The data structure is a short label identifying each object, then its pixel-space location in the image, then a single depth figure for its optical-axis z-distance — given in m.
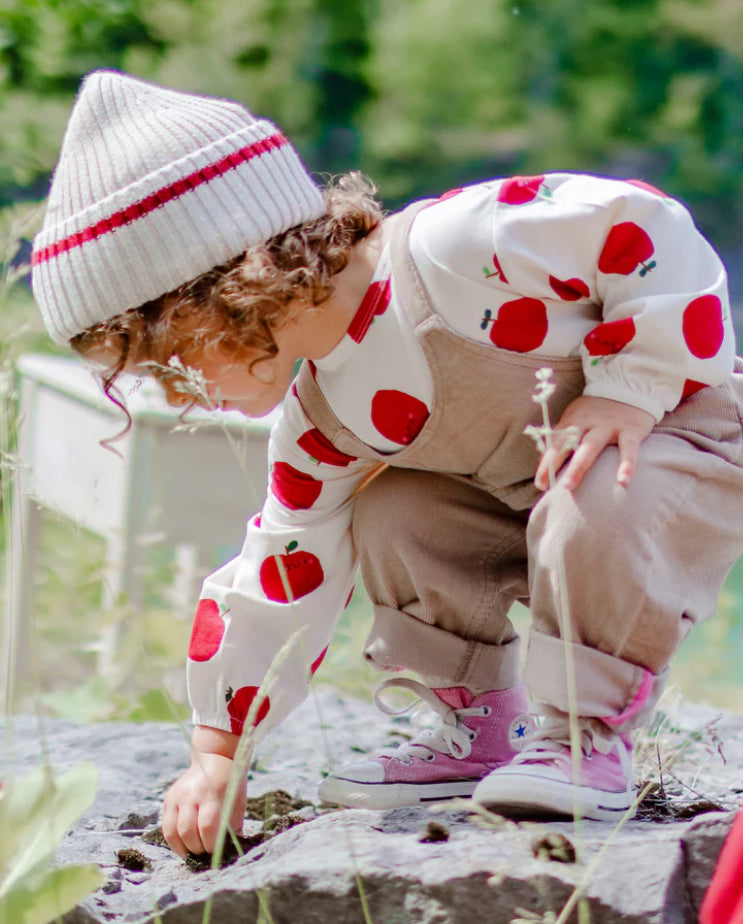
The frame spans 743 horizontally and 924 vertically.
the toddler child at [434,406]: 1.57
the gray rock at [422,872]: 1.44
